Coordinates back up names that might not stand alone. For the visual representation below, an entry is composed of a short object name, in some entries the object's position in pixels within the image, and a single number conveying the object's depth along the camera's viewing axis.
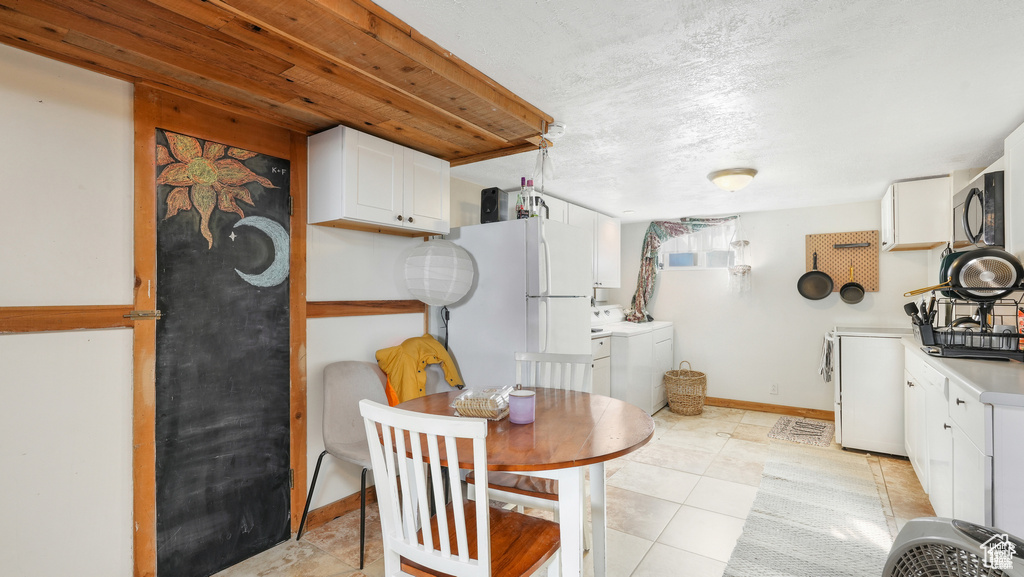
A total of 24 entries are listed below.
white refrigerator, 2.88
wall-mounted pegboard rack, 4.47
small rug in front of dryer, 4.03
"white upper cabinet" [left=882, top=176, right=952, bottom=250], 3.42
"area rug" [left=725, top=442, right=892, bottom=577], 2.19
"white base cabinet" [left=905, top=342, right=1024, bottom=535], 1.58
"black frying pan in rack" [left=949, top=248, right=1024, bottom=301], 2.21
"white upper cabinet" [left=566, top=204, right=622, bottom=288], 4.52
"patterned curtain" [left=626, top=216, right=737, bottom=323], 5.54
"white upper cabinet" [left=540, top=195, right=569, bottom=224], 3.97
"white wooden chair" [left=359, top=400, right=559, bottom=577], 1.22
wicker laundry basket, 4.82
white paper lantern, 2.66
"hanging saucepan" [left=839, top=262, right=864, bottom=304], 4.52
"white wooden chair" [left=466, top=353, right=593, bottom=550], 1.81
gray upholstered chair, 2.41
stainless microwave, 2.45
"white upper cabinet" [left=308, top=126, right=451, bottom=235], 2.40
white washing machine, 4.26
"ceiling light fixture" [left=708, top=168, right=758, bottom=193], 3.37
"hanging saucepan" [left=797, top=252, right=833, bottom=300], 4.67
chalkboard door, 2.02
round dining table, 1.38
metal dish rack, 2.35
